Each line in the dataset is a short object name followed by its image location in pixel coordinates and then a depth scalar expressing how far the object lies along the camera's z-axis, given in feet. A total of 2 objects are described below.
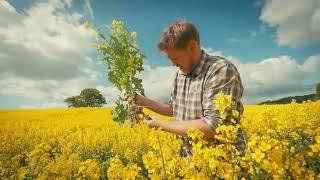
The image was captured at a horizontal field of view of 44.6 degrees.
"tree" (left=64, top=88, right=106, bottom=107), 161.68
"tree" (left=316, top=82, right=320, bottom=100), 120.45
